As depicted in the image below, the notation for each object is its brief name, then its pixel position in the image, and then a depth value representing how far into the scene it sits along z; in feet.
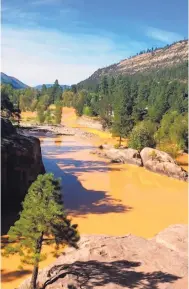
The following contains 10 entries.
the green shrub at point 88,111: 409.61
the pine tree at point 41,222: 52.70
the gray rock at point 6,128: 108.78
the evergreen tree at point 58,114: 390.21
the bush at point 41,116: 382.59
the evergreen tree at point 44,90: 604.00
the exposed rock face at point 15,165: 100.12
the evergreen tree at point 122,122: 252.42
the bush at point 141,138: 203.10
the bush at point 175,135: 213.87
